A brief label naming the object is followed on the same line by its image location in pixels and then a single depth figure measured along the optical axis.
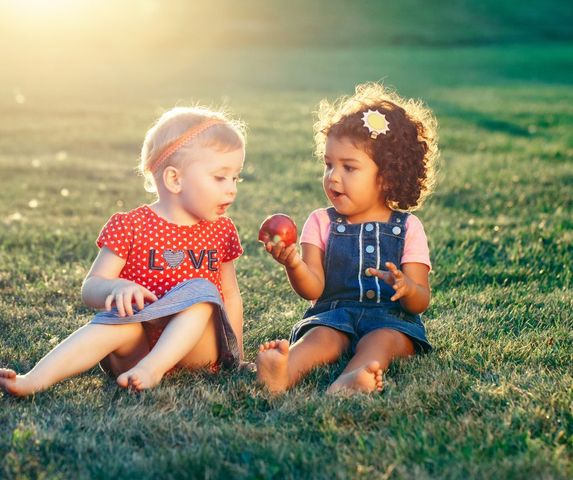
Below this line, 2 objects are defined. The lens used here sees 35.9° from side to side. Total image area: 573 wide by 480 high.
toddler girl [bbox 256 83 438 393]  4.23
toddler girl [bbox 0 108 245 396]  3.77
